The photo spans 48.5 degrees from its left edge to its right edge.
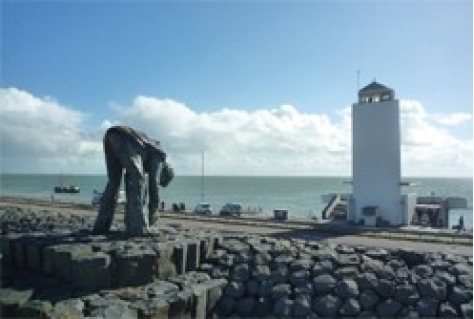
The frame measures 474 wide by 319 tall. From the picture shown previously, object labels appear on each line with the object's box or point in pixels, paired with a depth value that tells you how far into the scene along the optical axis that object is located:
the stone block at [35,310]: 8.37
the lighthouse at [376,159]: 23.61
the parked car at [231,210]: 30.91
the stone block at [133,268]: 10.40
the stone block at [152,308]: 9.31
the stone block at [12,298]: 8.84
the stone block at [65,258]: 10.31
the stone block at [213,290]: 11.03
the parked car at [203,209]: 32.69
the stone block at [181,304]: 9.78
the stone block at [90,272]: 10.06
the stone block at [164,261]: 10.90
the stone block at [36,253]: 11.20
